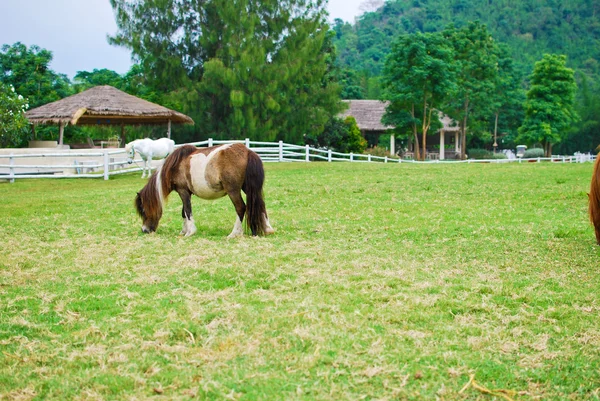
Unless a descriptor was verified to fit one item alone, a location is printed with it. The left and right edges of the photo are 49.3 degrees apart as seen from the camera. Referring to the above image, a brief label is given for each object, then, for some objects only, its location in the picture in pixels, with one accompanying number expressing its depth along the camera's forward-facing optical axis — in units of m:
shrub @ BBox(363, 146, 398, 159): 37.58
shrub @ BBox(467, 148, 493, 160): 49.24
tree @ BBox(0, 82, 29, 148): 23.48
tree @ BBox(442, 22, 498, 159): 46.22
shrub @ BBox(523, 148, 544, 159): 49.41
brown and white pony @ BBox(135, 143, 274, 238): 8.73
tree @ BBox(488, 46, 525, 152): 52.47
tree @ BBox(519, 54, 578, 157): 47.21
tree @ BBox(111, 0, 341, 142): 31.19
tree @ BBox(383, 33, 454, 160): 40.78
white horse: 21.44
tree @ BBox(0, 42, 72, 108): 32.21
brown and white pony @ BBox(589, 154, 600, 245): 7.45
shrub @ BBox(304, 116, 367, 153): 38.66
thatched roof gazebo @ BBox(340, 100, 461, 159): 47.49
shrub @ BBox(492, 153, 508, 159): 47.05
